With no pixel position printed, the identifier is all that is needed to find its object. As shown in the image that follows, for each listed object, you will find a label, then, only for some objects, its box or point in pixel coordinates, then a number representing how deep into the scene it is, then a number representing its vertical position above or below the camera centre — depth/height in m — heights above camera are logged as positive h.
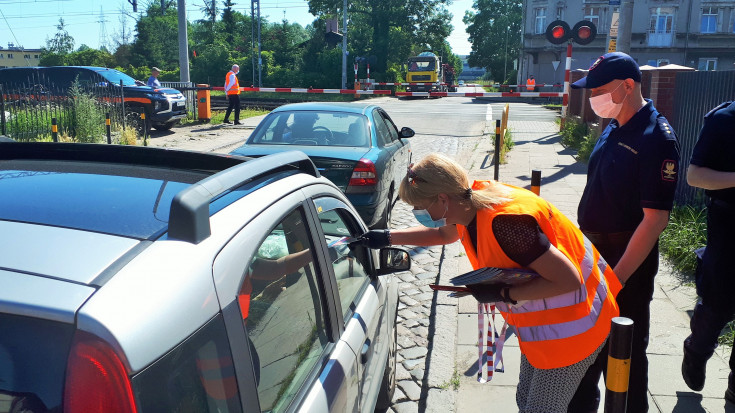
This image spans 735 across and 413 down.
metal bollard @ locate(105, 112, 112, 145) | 12.81 -0.98
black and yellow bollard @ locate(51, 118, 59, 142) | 11.30 -0.98
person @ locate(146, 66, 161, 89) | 18.92 -0.07
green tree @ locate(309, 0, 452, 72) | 54.53 +5.43
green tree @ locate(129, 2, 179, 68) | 71.12 +4.01
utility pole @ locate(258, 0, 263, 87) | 47.09 +0.84
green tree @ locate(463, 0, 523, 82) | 75.38 +5.93
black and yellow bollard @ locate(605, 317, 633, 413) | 2.26 -1.03
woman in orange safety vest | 2.28 -0.69
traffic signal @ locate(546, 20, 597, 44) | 14.69 +1.21
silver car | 1.16 -0.46
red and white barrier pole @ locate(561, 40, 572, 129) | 16.84 -0.14
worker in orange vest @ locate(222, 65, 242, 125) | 19.06 -0.37
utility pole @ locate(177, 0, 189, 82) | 19.78 +1.12
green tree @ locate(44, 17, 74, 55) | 82.12 +4.44
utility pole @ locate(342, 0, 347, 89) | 40.16 +1.99
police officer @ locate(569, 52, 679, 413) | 2.88 -0.52
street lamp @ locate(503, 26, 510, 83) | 68.44 +2.40
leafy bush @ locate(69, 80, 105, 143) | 14.00 -0.96
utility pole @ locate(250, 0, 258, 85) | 49.43 +5.87
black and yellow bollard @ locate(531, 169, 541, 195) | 5.46 -0.85
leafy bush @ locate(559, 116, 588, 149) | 15.41 -1.26
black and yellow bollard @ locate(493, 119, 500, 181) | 9.59 -1.06
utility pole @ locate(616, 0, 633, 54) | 11.02 +0.97
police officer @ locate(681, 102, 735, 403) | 3.13 -0.84
